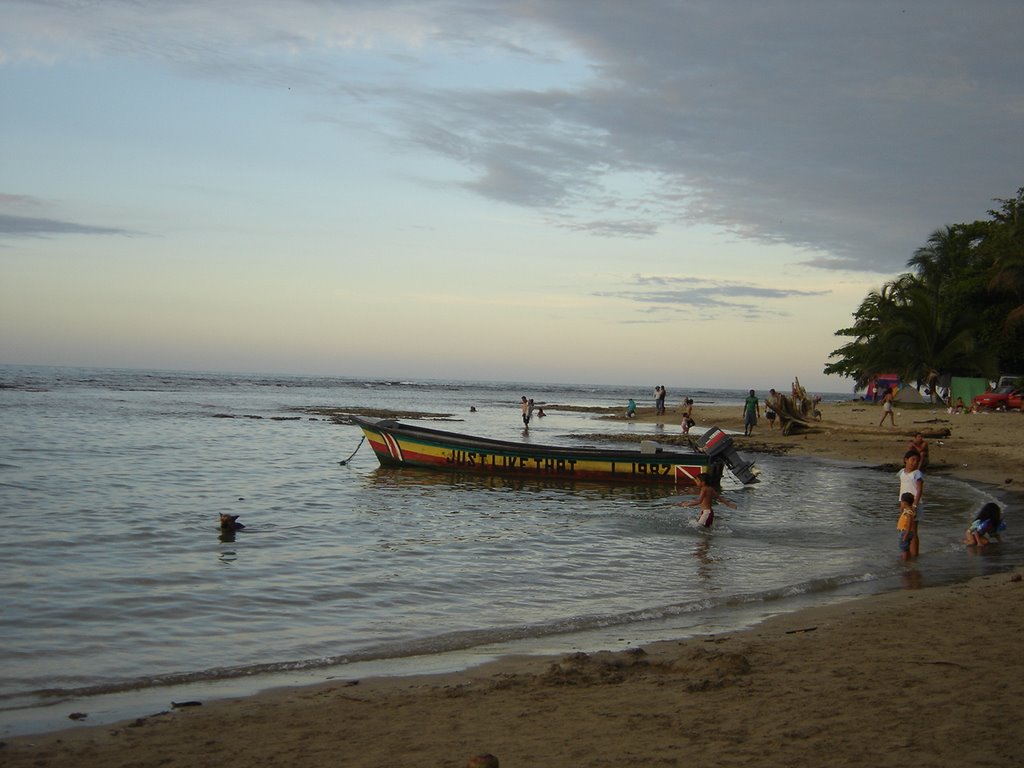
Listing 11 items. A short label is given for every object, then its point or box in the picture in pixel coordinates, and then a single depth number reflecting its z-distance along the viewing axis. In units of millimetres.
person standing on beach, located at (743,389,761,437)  34938
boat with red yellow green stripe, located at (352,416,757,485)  19438
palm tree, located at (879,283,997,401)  42500
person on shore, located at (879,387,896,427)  33531
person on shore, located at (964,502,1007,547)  12273
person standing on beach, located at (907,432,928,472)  12170
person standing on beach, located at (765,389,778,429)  36284
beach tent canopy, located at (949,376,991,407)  43844
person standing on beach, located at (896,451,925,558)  11414
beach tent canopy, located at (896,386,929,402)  50781
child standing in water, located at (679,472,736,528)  14646
